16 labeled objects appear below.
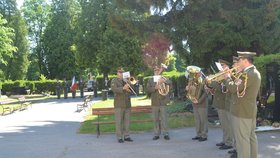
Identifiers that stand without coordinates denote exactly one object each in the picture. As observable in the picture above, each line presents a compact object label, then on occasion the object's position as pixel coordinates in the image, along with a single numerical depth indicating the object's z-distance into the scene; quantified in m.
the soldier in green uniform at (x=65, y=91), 39.16
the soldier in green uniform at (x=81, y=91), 40.07
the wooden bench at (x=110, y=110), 14.23
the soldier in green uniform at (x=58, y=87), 39.61
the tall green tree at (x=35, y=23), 72.56
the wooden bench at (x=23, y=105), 26.87
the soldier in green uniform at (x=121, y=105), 12.44
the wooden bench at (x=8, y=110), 24.47
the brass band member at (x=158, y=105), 12.53
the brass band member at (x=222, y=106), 10.64
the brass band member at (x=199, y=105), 12.08
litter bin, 31.75
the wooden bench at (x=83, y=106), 24.77
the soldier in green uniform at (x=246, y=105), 8.01
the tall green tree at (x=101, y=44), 42.88
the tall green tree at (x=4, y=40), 33.16
